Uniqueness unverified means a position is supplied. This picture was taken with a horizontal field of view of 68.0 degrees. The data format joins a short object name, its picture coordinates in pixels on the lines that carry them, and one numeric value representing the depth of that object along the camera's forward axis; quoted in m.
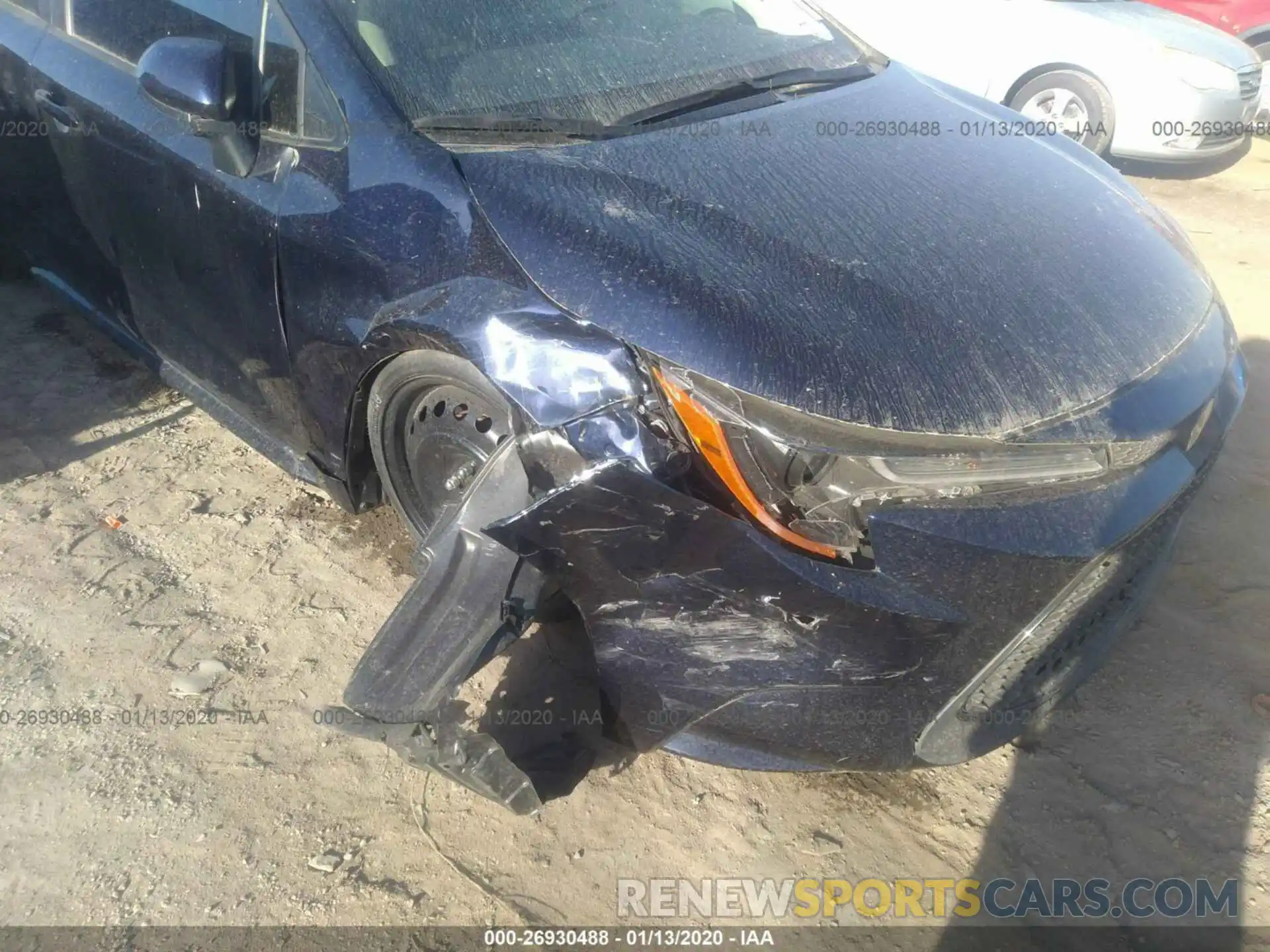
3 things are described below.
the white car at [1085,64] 5.87
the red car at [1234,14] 7.25
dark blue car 1.74
